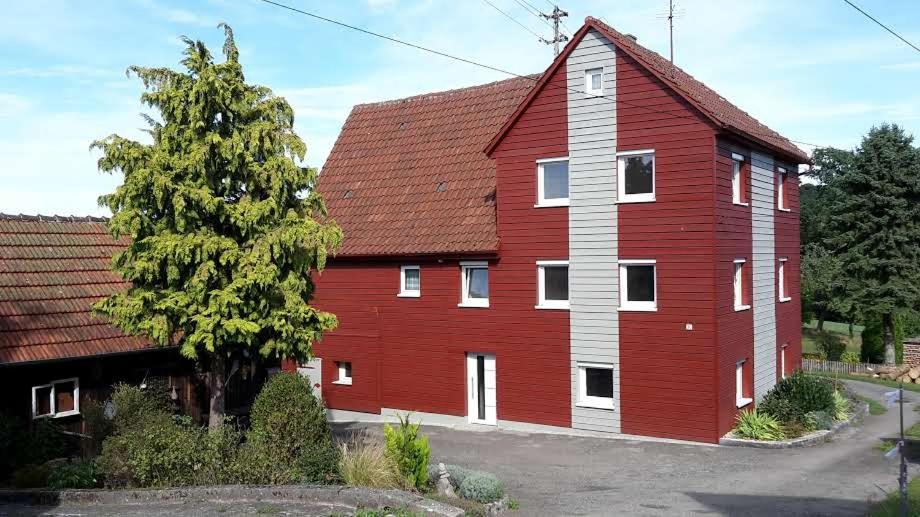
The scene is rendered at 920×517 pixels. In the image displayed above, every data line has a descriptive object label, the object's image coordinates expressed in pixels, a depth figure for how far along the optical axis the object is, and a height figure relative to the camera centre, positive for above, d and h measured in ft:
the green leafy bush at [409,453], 42.80 -9.72
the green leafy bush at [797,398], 64.13 -10.77
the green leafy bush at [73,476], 42.68 -10.81
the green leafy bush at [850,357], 123.44 -13.81
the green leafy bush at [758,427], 60.70 -12.12
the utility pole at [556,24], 128.47 +41.37
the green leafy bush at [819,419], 63.98 -12.18
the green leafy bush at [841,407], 68.95 -12.36
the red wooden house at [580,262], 61.62 +1.08
